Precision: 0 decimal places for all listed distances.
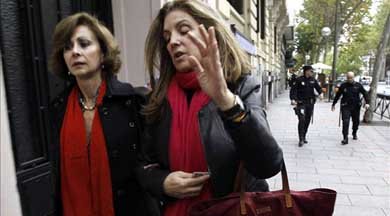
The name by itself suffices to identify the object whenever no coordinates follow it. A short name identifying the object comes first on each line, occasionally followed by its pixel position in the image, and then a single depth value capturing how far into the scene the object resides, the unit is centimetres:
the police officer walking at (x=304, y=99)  866
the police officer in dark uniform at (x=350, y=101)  869
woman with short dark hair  201
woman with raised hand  125
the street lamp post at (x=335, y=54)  2194
